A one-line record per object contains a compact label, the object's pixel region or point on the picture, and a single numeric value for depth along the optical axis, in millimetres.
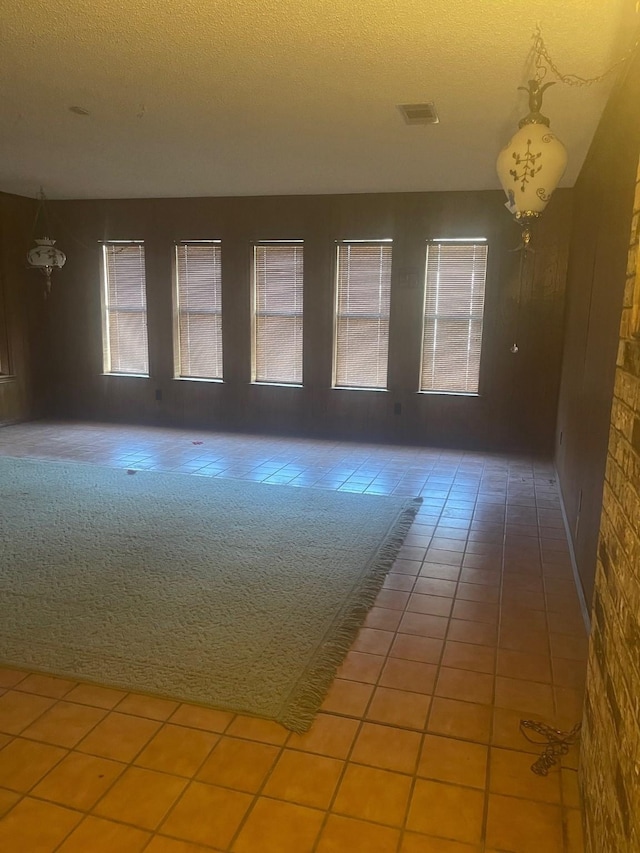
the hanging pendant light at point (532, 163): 2551
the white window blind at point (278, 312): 6137
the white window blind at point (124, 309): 6586
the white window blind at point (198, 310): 6332
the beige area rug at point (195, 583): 2260
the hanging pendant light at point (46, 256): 6082
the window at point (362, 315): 5926
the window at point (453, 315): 5684
